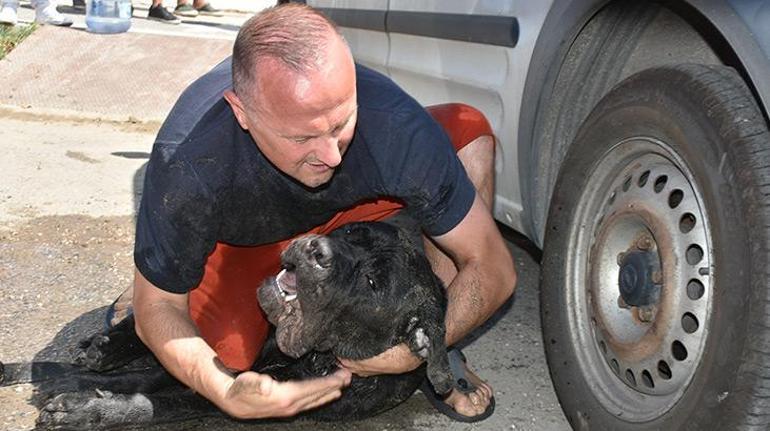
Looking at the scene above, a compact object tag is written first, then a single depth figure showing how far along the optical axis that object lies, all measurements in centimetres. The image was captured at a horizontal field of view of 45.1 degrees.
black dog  251
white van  198
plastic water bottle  792
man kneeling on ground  233
